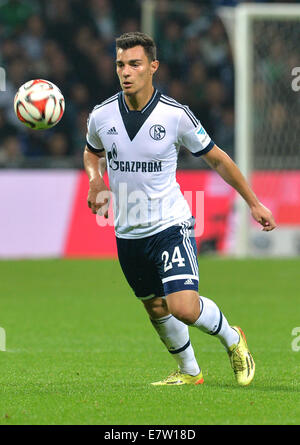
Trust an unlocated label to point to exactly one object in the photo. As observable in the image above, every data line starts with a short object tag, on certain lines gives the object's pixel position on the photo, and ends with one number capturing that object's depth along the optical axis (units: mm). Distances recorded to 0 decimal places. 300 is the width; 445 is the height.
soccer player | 13016
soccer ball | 13086
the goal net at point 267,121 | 33219
